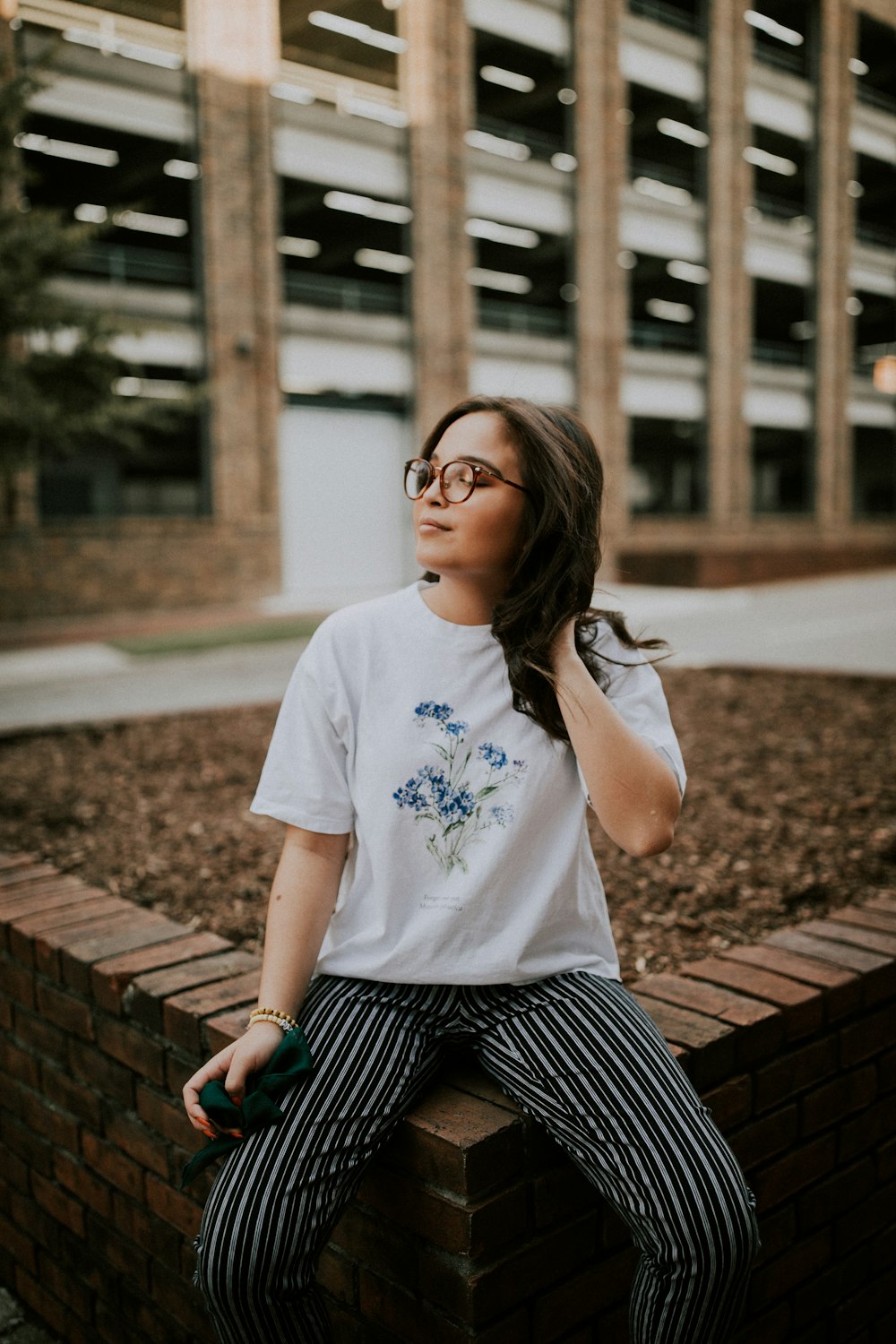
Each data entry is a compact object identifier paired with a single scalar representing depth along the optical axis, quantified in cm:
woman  155
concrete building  1642
